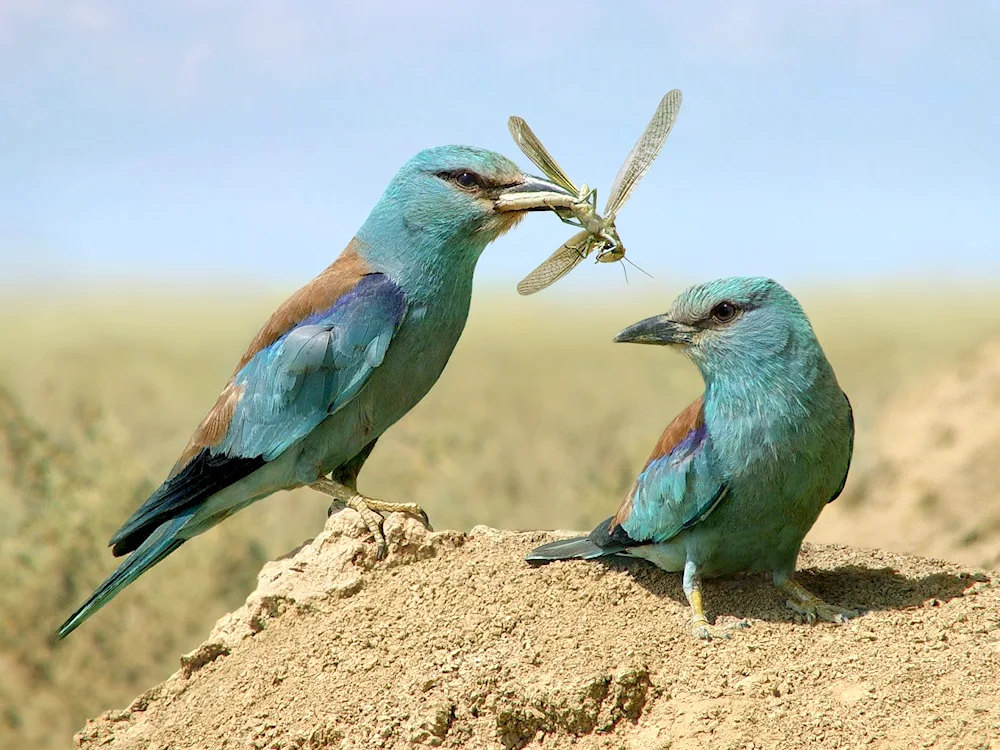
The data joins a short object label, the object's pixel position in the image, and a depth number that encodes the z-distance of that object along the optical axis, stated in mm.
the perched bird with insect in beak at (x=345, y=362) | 10664
